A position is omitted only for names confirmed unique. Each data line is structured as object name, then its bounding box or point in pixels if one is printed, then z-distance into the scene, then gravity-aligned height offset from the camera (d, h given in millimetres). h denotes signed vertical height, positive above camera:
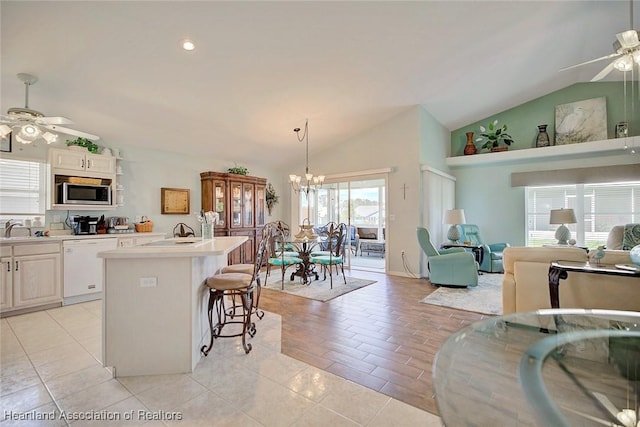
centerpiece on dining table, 4871 -336
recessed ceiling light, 2928 +1816
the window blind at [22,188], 3885 +422
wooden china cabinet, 5906 +250
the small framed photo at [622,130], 5393 +1597
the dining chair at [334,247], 4973 -665
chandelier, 5196 +750
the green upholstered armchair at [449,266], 4754 -910
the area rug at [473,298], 3786 -1271
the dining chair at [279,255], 4930 -793
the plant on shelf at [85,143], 4236 +1128
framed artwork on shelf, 5715 +1903
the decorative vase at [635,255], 2437 -385
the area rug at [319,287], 4375 -1248
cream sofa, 2570 -714
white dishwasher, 3932 -747
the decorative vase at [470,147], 6816 +1622
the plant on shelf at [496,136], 6480 +1785
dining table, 5129 -898
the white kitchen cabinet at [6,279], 3420 -746
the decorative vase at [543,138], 6117 +1631
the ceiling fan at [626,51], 2695 +1644
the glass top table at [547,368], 1496 -1006
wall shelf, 5285 +1264
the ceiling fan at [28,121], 2883 +1039
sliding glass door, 6633 +159
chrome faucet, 3803 -109
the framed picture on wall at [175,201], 5387 +303
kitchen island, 2205 -751
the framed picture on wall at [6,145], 3848 +1010
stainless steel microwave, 4059 +352
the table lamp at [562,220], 4609 -131
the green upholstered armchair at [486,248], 5977 -784
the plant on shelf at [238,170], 6238 +1016
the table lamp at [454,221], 5629 -154
